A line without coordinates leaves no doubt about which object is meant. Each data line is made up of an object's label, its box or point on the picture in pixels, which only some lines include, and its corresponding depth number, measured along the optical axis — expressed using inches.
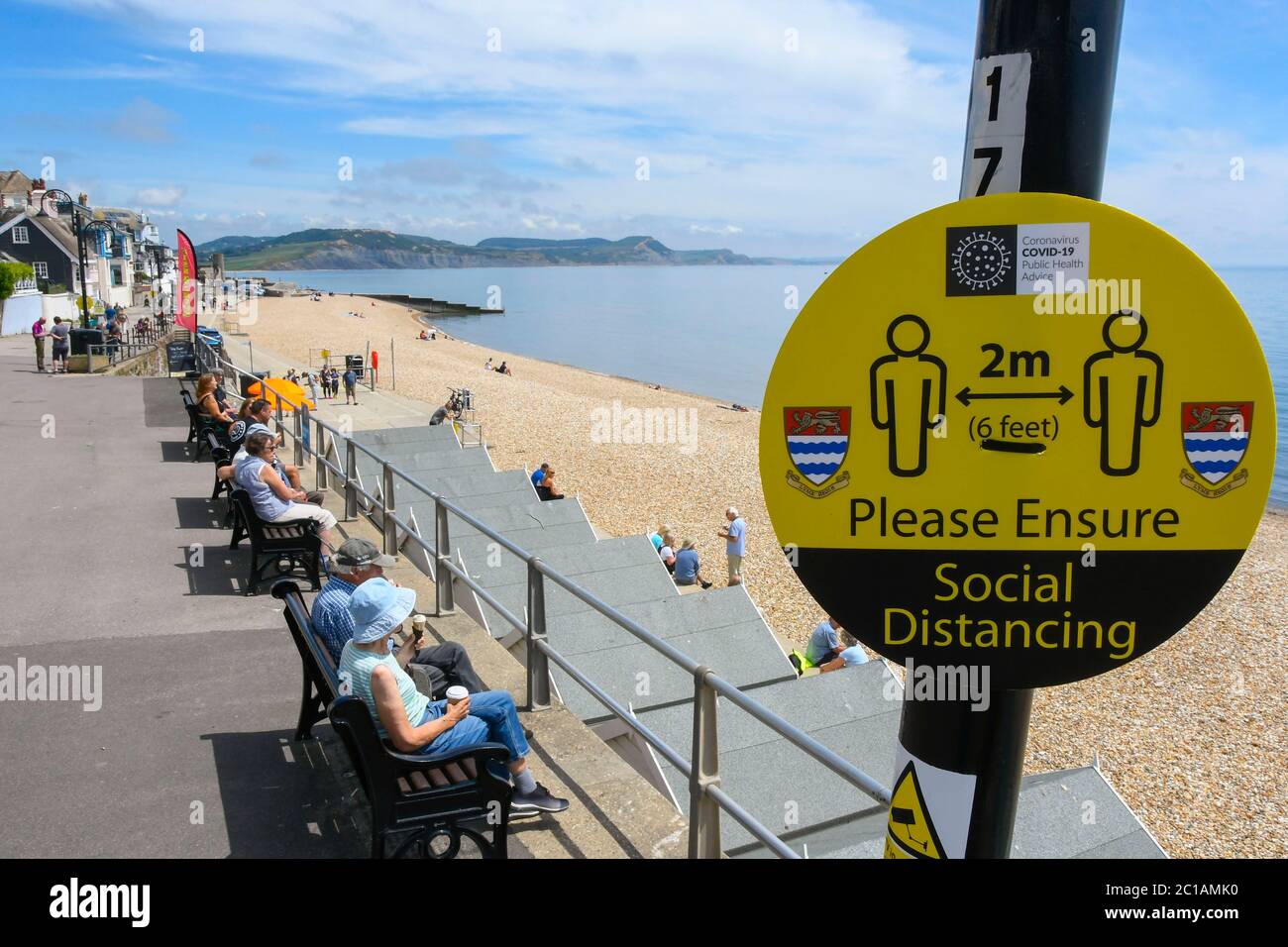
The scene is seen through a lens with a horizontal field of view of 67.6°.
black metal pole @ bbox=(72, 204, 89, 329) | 985.9
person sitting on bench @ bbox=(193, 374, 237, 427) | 470.6
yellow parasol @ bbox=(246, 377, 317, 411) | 551.2
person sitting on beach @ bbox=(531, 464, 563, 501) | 745.0
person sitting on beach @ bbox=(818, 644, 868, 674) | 386.6
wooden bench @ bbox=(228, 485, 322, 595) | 296.2
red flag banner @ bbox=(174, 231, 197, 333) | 737.0
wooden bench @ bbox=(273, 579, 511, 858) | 145.3
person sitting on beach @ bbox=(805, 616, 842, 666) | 426.9
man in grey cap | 190.7
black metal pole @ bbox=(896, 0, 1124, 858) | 68.9
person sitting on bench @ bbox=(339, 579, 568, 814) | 151.8
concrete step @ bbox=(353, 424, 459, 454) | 617.3
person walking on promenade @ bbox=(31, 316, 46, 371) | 914.7
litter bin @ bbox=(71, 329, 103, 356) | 954.1
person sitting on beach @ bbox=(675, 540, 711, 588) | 643.5
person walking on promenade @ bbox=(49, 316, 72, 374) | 913.5
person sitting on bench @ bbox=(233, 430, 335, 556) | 300.5
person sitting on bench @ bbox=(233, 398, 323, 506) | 367.1
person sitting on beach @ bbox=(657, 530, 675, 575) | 649.6
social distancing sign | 68.9
